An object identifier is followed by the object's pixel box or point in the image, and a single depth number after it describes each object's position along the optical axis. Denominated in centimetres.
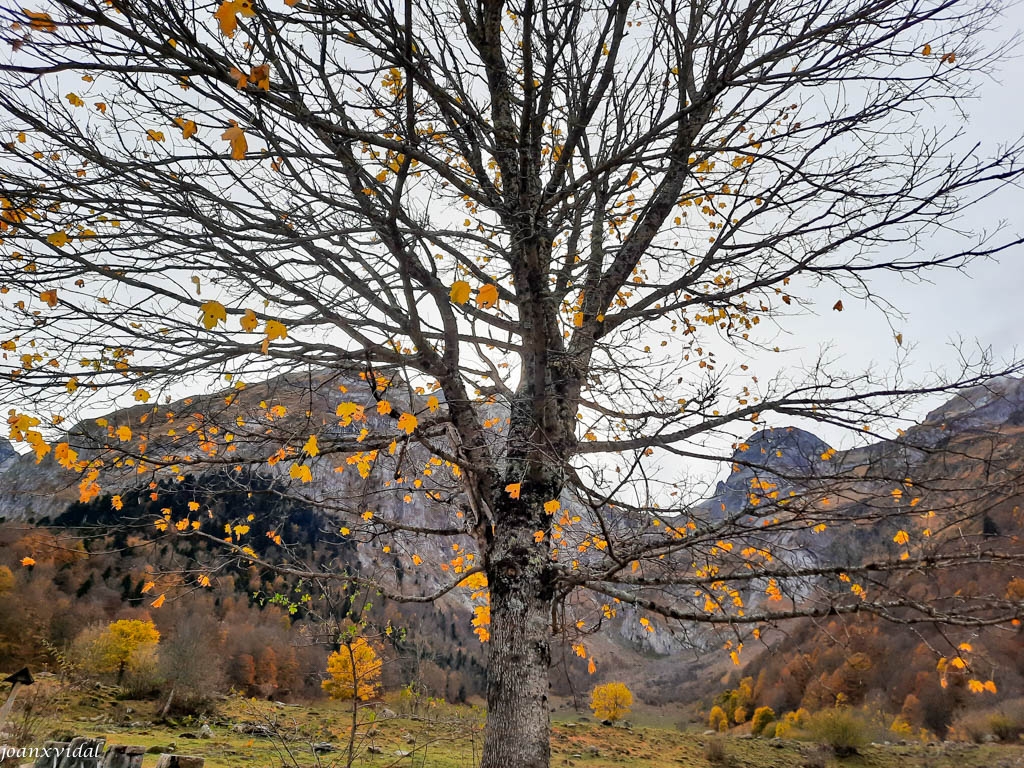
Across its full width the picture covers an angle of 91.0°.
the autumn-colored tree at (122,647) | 2241
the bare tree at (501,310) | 283
